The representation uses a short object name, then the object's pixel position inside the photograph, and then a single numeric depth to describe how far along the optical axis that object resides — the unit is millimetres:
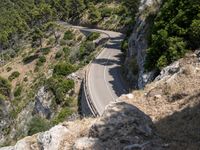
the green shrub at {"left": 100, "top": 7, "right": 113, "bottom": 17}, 102688
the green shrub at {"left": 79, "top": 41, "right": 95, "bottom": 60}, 77000
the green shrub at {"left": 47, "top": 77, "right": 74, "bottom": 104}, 53688
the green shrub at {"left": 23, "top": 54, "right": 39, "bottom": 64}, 99912
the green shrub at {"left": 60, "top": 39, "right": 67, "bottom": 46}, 97075
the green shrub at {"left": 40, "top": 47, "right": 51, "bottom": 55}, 97688
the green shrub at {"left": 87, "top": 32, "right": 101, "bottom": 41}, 85438
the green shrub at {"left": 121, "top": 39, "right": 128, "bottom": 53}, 62294
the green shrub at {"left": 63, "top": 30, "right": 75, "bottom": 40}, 99644
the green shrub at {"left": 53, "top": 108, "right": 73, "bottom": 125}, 44566
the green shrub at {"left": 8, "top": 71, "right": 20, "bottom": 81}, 92750
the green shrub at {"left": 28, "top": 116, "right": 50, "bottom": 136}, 43000
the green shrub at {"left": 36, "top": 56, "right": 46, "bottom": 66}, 93688
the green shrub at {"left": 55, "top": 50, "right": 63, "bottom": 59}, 90912
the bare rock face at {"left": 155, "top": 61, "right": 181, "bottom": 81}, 25572
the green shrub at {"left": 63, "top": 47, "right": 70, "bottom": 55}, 87275
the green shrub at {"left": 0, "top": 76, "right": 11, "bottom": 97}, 77750
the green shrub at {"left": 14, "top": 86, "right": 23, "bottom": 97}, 82125
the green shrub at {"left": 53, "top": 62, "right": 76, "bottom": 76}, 64288
